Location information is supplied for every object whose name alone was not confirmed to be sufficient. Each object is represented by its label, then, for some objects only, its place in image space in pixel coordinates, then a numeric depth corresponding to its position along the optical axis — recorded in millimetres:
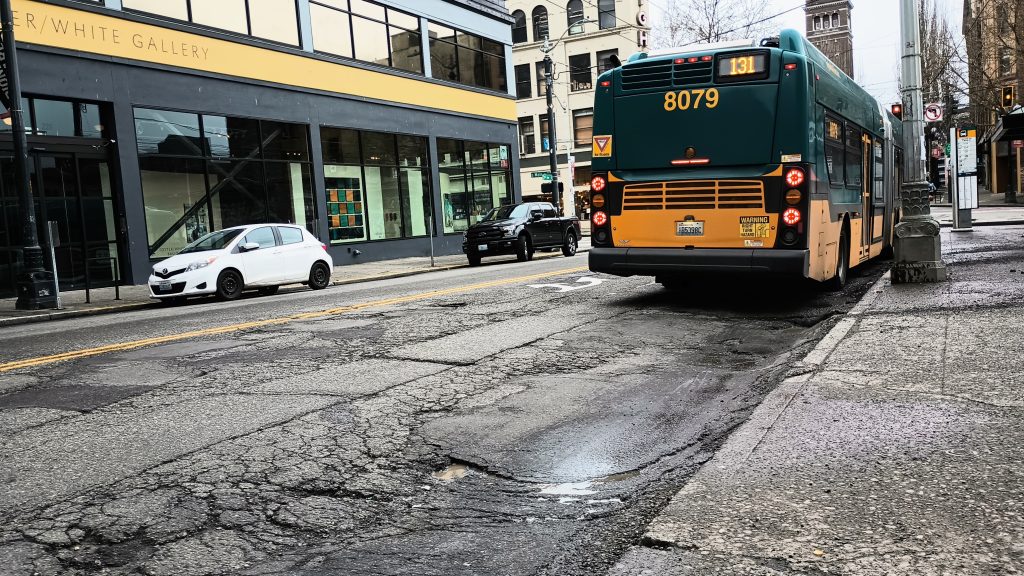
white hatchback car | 15742
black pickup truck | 24391
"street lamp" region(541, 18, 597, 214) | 31912
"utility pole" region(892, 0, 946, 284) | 11219
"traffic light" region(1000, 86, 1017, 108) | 25062
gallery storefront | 18828
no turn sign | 21156
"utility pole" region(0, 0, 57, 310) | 15141
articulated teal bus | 9906
